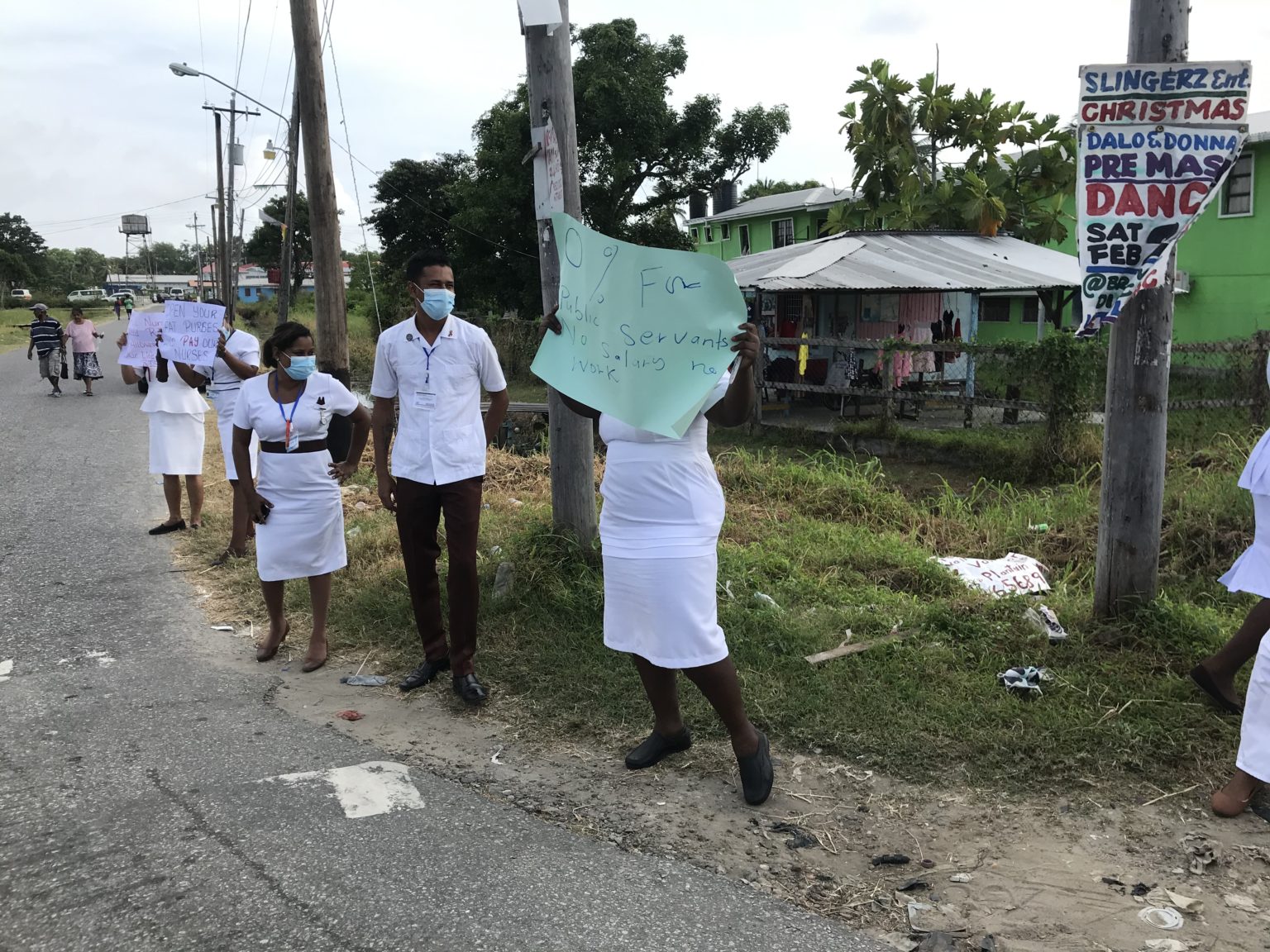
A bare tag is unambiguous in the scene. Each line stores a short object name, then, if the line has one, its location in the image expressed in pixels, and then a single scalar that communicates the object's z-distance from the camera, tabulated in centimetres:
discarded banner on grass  604
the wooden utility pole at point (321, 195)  980
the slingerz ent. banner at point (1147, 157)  408
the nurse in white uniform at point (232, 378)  714
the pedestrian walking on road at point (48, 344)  1859
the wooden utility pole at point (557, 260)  551
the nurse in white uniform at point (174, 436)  801
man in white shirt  458
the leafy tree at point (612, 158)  2505
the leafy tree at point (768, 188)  4625
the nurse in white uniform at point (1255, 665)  330
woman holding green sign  340
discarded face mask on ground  423
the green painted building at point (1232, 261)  1984
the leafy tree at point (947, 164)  2231
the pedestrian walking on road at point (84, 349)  1855
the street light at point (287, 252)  1768
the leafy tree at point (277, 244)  4872
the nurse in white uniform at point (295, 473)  514
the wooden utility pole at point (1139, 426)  425
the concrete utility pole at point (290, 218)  1714
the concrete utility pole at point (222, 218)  3628
